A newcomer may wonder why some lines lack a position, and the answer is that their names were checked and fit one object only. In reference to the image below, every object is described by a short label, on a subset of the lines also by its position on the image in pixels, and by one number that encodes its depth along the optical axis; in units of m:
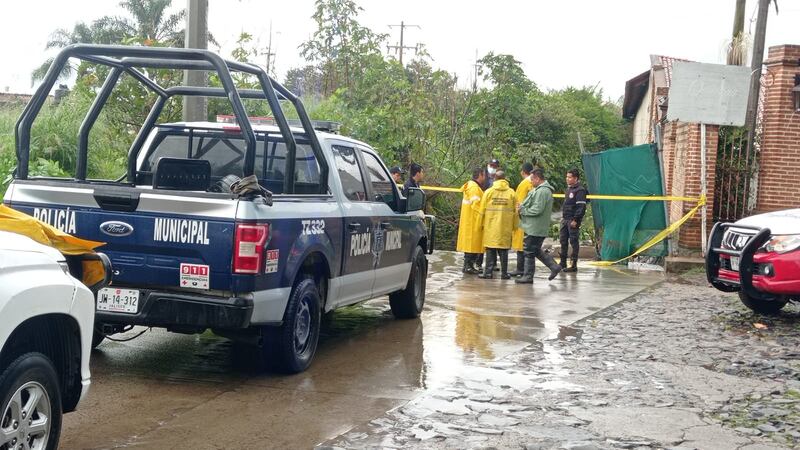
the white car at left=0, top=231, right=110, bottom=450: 4.16
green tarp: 17.66
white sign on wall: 16.61
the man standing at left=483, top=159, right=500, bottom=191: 16.71
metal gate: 17.19
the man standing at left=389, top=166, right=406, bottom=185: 15.91
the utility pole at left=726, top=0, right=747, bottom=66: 19.75
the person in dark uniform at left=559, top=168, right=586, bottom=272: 16.61
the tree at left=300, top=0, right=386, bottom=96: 25.84
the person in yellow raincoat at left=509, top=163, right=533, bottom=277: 15.64
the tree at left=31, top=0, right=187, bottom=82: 51.59
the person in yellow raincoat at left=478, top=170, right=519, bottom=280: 15.06
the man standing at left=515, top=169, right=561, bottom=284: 14.76
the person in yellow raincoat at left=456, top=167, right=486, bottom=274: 15.61
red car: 10.19
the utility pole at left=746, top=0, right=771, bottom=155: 17.31
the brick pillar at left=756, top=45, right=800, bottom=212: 16.81
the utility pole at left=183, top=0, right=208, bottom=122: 11.06
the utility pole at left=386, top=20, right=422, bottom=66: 46.73
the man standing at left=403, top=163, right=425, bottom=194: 15.50
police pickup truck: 6.62
